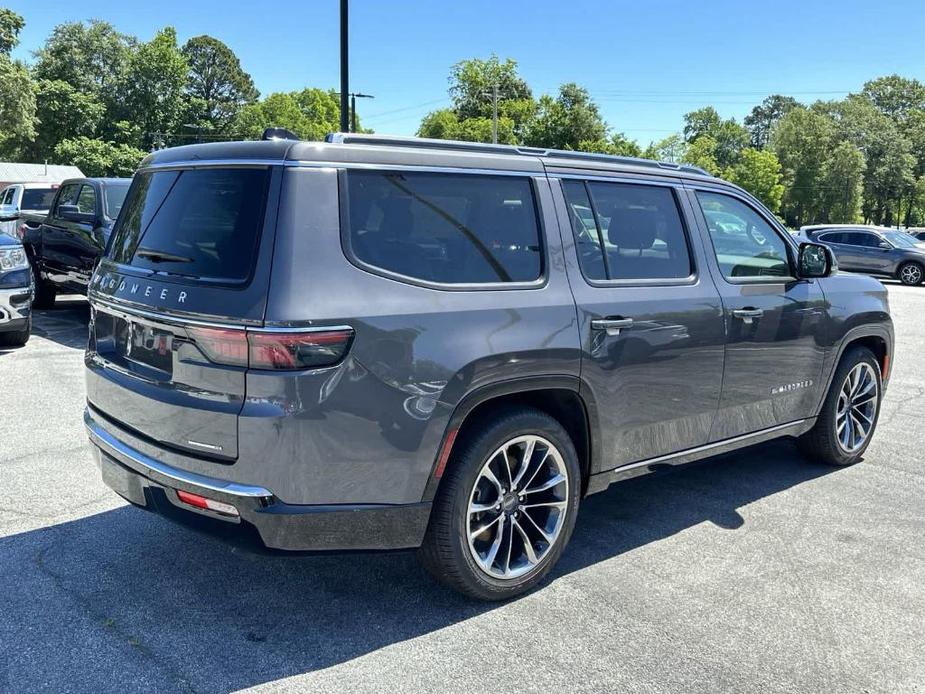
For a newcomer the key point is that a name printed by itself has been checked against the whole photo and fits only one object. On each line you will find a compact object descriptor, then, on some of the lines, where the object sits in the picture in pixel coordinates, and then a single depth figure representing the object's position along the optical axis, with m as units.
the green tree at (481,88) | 73.39
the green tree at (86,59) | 71.81
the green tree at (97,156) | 62.22
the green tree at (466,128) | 64.44
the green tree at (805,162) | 69.06
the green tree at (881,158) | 69.06
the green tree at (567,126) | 57.03
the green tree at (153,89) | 73.25
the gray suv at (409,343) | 2.76
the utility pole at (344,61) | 12.62
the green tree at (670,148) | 74.38
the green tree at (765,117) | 133.62
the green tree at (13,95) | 43.53
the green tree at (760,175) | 65.12
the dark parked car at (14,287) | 8.20
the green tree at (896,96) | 89.00
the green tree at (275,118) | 81.94
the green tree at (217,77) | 85.94
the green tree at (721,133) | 111.31
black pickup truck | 9.48
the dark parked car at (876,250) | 21.77
